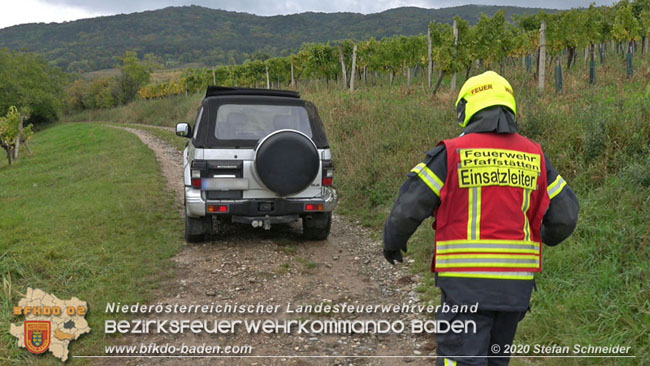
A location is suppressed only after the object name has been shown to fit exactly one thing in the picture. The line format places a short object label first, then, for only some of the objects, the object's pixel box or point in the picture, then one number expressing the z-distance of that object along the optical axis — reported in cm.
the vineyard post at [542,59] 1126
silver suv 591
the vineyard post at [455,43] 1553
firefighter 225
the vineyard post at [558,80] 1132
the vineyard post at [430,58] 1752
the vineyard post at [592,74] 1225
